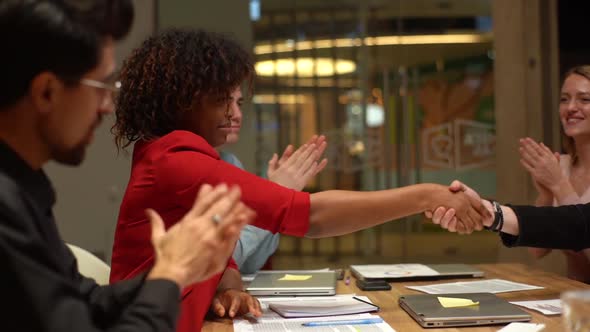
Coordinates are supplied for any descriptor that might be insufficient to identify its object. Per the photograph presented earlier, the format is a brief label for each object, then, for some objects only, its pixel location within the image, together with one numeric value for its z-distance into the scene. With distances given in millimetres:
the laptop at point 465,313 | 1526
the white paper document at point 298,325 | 1510
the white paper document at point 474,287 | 1994
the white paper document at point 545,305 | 1665
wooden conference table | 1555
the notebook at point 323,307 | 1658
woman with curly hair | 1503
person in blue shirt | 2158
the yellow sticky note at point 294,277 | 2132
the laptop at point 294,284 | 1958
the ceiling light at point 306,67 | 4770
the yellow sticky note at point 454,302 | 1659
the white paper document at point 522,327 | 1465
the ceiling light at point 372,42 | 4742
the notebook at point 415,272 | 2256
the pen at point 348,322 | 1565
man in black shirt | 873
